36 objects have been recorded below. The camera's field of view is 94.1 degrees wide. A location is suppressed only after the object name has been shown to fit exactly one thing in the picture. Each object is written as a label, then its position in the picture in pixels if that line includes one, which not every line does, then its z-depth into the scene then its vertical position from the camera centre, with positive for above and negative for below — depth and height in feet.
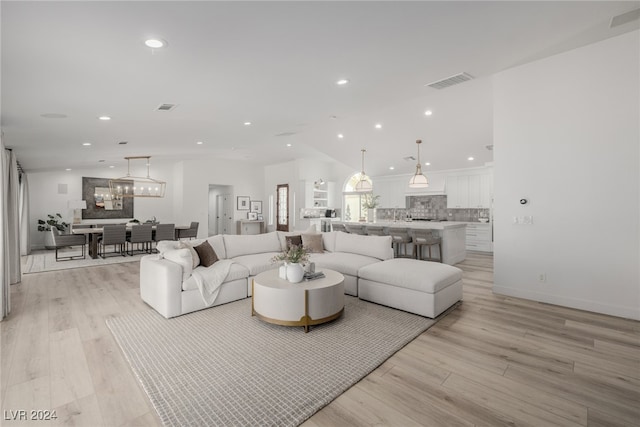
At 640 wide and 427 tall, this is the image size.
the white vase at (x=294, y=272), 11.05 -2.27
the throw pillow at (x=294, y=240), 17.75 -1.69
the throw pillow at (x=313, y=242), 17.58 -1.83
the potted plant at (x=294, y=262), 11.07 -1.94
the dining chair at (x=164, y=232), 26.96 -1.81
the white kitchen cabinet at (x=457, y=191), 28.09 +1.86
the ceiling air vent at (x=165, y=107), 12.84 +4.64
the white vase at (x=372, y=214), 34.76 -0.34
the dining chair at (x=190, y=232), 30.01 -1.99
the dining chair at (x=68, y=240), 23.30 -2.20
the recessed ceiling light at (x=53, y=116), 12.18 +4.07
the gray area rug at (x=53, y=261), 20.43 -3.73
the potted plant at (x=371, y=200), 33.65 +1.23
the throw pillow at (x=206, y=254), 13.65 -1.94
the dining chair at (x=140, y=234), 25.49 -1.88
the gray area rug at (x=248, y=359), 6.36 -4.12
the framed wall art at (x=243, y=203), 38.50 +1.18
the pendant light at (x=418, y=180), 21.90 +2.27
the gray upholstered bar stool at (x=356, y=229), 23.75 -1.43
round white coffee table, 10.14 -3.16
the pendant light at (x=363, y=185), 25.75 +2.27
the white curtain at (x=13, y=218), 16.16 -0.25
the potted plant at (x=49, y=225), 29.17 -1.20
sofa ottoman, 11.35 -3.05
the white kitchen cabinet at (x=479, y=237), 26.30 -2.42
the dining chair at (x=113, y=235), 24.13 -1.81
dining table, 24.45 -1.93
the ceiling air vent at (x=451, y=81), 12.66 +5.70
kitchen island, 20.52 -1.68
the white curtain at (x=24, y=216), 26.25 -0.24
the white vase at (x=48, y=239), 29.50 -2.57
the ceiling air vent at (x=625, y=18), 9.29 +6.20
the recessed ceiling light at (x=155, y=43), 7.73 +4.48
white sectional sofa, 11.65 -2.43
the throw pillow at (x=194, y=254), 13.17 -1.87
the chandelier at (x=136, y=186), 32.17 +2.97
